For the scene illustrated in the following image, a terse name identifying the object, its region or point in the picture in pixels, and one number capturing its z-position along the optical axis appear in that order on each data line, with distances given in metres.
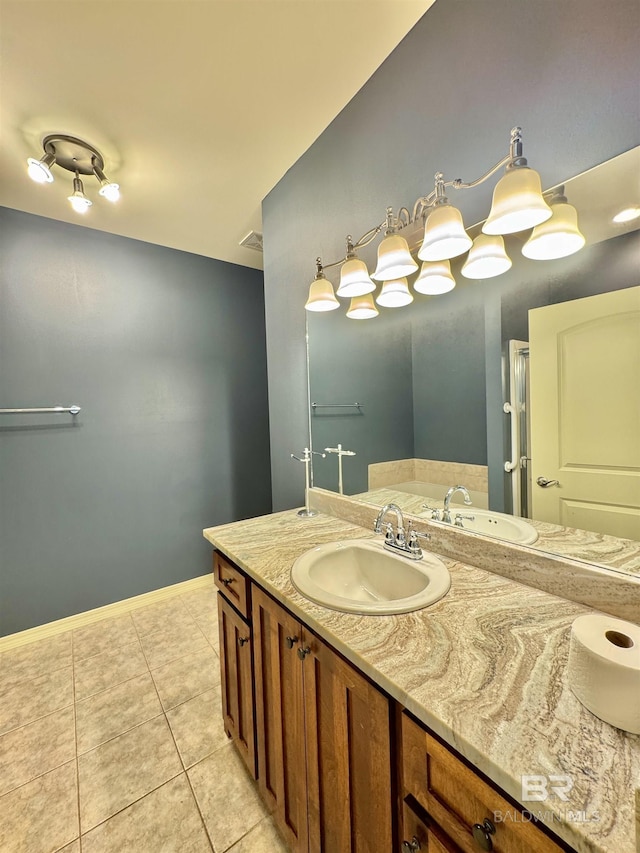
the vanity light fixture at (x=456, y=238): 0.85
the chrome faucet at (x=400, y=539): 1.07
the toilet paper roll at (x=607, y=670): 0.47
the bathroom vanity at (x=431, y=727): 0.43
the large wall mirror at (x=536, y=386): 0.81
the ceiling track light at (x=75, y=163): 1.54
